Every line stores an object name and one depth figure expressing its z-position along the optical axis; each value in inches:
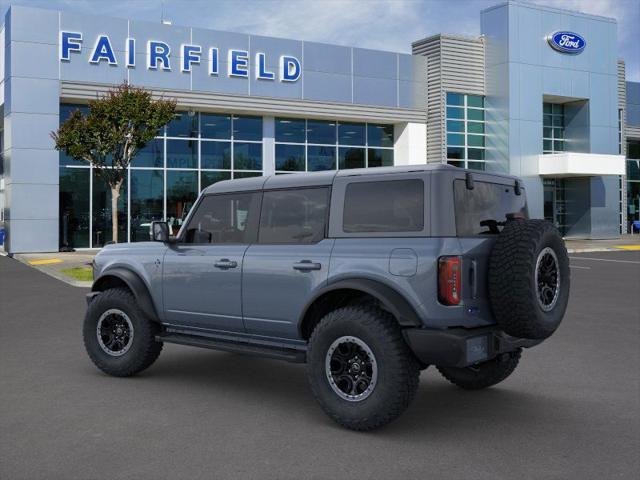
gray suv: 194.9
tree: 747.4
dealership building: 1005.2
